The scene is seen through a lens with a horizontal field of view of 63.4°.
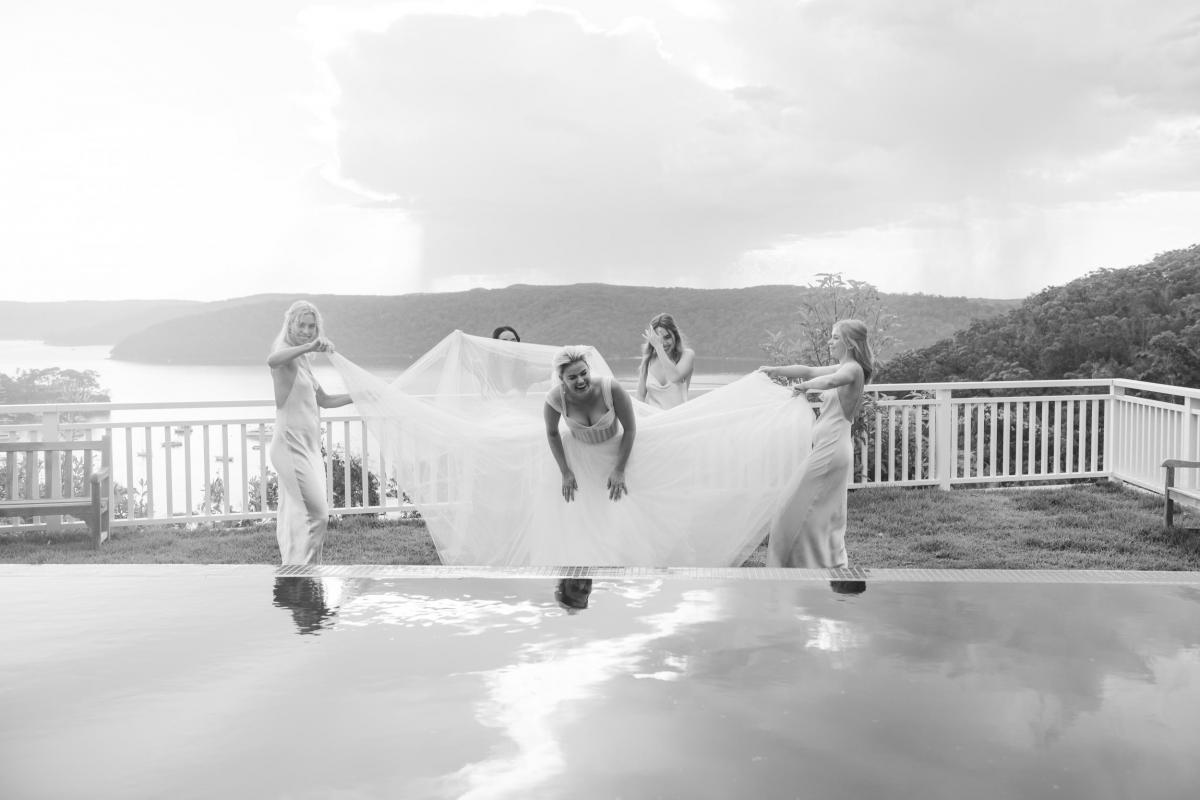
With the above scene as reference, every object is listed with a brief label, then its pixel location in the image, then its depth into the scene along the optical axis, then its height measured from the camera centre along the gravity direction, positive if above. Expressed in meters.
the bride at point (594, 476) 4.61 -0.47
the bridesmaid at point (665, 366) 6.12 +0.09
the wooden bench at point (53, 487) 6.18 -0.72
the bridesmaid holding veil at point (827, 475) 4.55 -0.46
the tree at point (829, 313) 9.33 +0.64
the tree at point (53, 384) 17.17 -0.06
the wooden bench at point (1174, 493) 5.96 -0.72
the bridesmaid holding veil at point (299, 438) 4.78 -0.29
